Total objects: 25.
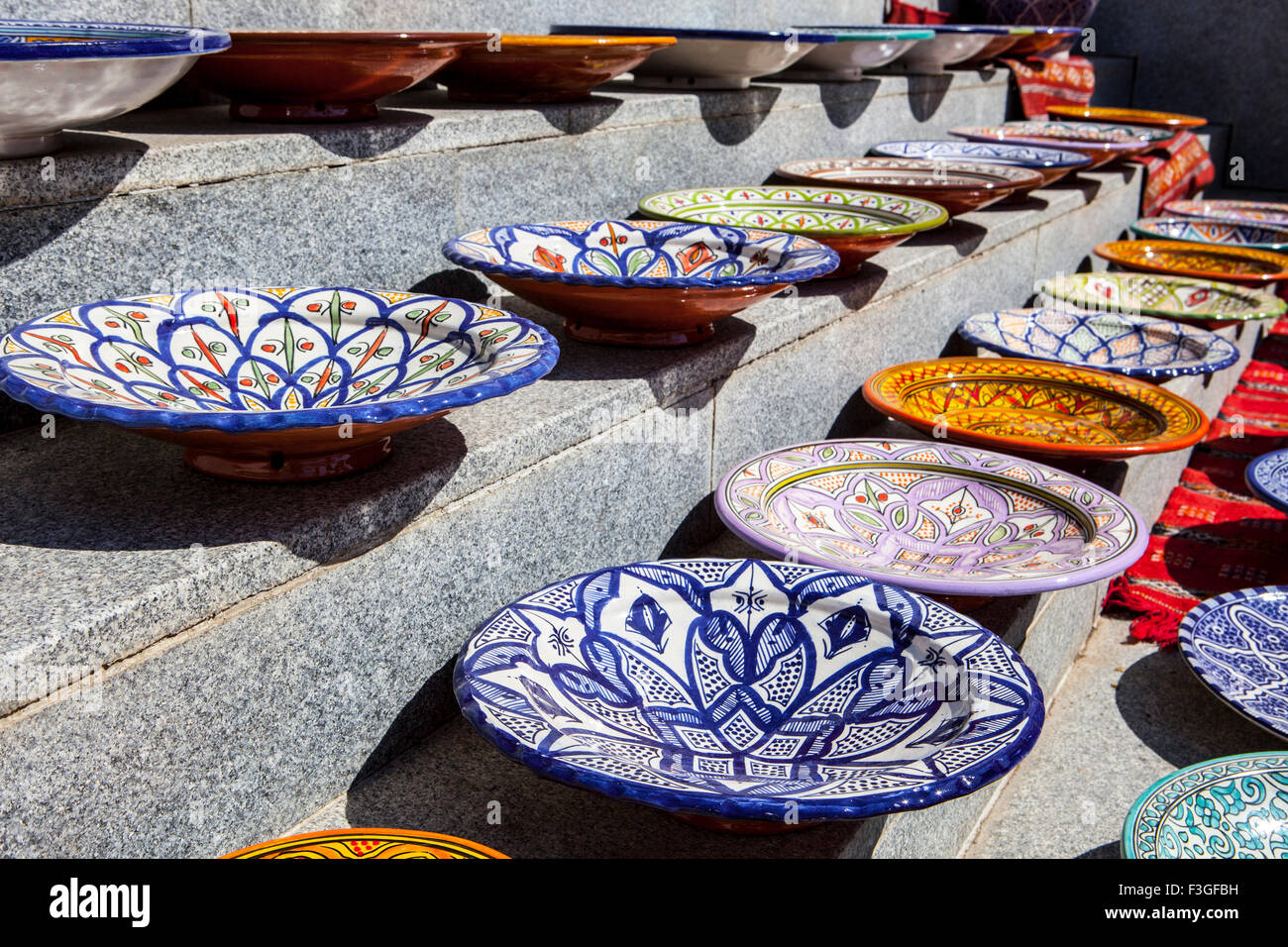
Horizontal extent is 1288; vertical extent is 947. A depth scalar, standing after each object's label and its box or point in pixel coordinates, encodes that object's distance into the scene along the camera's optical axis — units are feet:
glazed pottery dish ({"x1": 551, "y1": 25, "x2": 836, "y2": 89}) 7.29
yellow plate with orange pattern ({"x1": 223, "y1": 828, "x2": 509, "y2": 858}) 2.87
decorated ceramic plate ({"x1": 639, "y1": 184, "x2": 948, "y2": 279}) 6.60
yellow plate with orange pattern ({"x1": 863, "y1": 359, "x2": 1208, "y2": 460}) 6.28
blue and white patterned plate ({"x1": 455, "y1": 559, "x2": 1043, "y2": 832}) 2.97
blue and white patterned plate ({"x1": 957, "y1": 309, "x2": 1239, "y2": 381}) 8.02
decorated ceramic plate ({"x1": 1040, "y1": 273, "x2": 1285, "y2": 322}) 9.42
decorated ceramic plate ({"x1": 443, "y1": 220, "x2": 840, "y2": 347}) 4.76
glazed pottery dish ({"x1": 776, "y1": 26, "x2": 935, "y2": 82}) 9.08
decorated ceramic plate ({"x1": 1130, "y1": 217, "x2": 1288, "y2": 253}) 12.57
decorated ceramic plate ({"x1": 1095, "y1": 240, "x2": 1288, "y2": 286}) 11.05
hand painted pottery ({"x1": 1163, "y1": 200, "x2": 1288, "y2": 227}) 13.39
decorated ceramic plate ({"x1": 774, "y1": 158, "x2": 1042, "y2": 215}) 7.93
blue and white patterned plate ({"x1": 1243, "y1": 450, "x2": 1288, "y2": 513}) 6.69
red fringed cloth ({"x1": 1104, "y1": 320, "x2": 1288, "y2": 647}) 6.54
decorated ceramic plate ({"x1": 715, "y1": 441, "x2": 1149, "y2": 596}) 4.34
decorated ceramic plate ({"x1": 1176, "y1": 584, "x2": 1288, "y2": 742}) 4.80
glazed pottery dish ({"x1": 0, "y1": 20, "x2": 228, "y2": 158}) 3.22
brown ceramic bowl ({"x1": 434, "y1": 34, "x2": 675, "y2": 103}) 5.88
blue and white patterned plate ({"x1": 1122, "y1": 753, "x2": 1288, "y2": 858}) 3.88
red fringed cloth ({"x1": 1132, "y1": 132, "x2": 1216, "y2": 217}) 13.99
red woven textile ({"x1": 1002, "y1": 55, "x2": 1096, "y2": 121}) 13.91
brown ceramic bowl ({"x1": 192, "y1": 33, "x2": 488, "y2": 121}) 4.67
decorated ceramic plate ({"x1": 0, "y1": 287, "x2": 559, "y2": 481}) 3.14
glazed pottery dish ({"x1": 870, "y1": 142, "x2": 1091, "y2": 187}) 9.68
